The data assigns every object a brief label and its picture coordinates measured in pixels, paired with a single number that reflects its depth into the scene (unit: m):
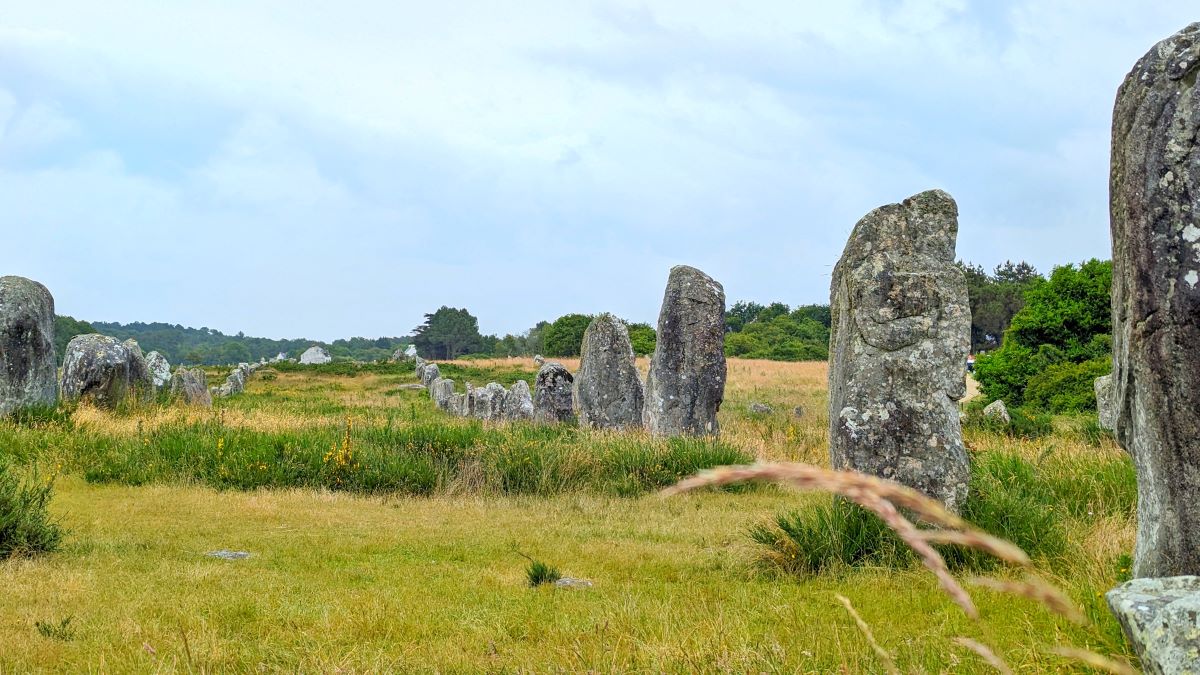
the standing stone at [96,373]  20.81
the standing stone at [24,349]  18.06
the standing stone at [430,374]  39.72
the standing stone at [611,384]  20.05
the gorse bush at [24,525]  8.15
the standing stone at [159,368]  36.25
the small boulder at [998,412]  18.02
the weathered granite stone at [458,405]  27.31
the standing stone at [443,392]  30.40
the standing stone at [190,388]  26.48
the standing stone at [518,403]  23.08
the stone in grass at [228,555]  8.66
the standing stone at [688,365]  16.98
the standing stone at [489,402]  23.80
